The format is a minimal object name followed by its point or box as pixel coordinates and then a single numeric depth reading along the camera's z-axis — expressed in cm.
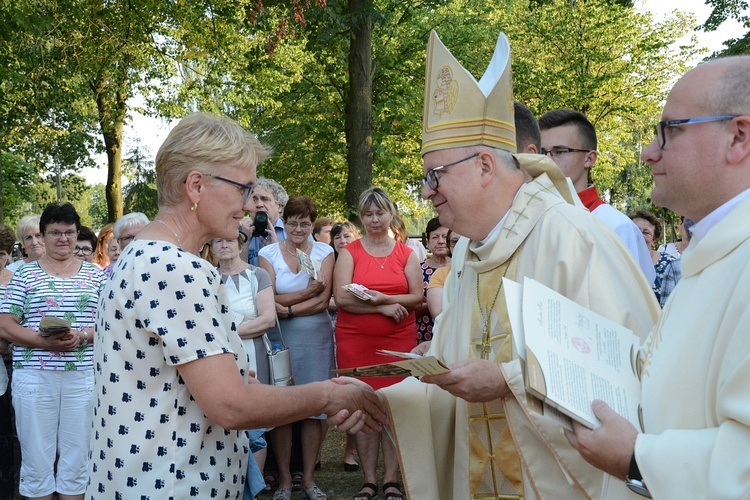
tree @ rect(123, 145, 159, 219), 3197
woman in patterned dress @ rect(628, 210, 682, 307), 606
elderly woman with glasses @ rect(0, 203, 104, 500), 611
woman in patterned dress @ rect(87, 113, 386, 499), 263
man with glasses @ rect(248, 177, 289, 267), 776
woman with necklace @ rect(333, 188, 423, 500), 671
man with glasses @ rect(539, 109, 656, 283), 514
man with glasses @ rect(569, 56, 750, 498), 177
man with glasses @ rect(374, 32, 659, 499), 290
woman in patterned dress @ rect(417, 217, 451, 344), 728
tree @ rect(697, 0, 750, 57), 1864
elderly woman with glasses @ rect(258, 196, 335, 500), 684
